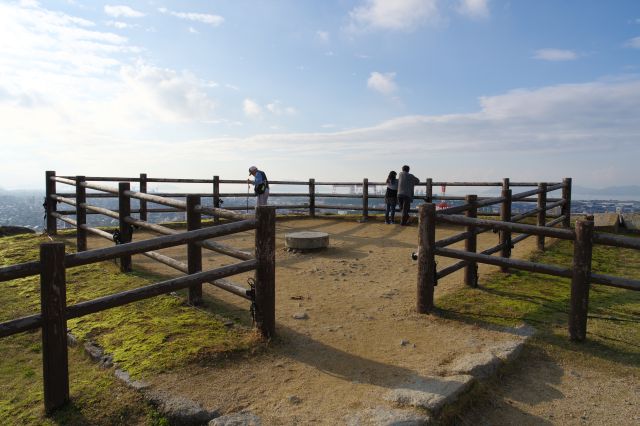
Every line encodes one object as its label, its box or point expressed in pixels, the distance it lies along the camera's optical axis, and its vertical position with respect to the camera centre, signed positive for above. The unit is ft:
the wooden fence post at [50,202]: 32.48 -2.32
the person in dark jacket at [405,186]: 40.75 -0.83
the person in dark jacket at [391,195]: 42.80 -1.81
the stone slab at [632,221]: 37.16 -3.53
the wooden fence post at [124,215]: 22.06 -2.17
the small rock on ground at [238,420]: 9.04 -5.24
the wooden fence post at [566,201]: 33.88 -1.71
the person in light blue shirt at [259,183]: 37.50 -0.69
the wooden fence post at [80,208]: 26.40 -2.18
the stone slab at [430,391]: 9.68 -5.08
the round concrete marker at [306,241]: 29.01 -4.48
